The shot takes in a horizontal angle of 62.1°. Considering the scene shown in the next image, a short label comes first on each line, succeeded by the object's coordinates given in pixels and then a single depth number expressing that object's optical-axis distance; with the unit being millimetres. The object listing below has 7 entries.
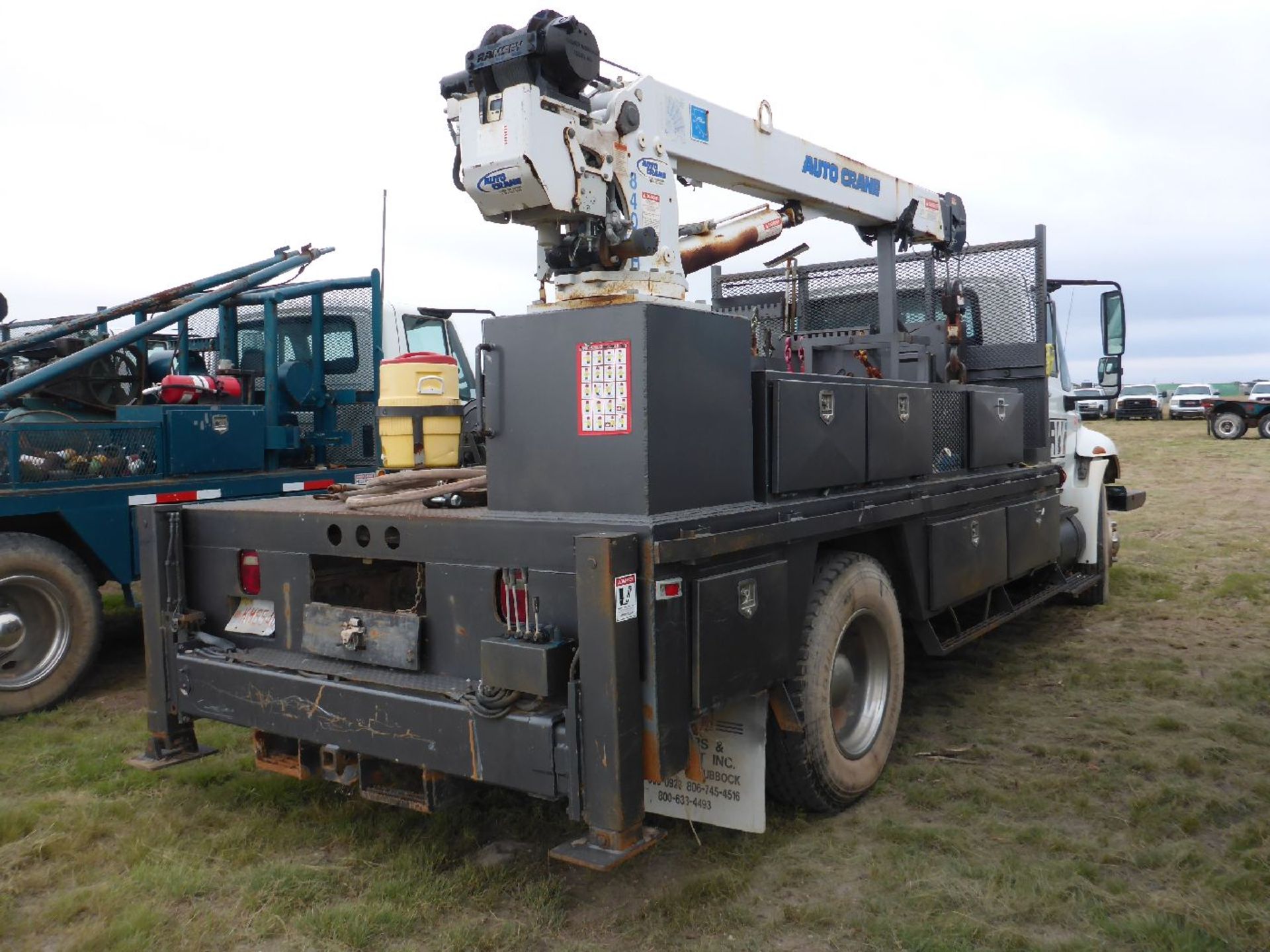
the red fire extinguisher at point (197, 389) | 6348
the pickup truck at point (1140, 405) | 38969
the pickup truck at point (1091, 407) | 35469
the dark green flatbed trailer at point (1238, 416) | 28156
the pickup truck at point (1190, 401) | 38094
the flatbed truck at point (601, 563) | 3033
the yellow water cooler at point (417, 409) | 4523
